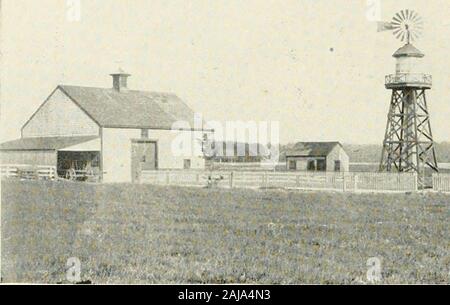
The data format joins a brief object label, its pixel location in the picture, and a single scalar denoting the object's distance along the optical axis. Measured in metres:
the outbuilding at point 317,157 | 52.59
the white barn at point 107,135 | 37.78
